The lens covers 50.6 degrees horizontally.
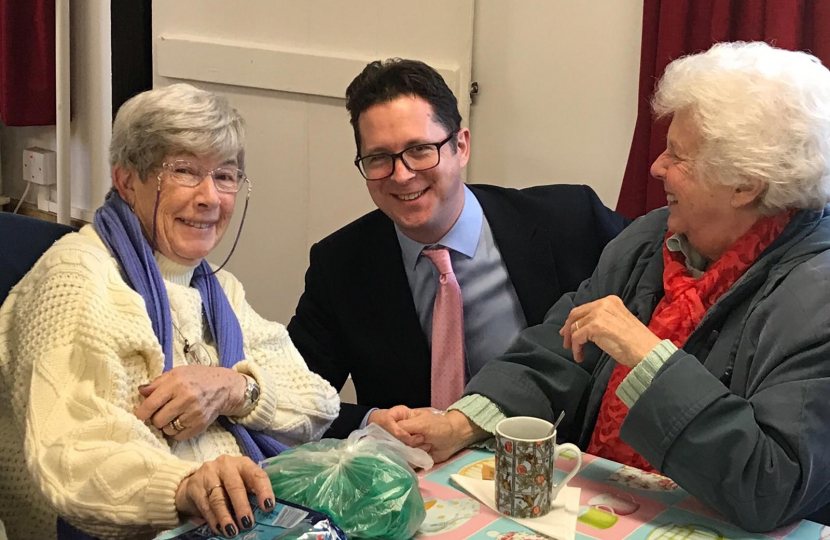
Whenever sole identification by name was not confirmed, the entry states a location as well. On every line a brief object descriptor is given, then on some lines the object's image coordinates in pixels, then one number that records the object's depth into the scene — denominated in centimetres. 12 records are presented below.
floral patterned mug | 123
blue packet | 104
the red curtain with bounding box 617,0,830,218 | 216
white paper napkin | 121
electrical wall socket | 380
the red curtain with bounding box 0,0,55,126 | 348
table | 121
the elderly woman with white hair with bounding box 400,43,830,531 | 126
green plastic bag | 114
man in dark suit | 193
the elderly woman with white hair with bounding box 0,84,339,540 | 125
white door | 296
